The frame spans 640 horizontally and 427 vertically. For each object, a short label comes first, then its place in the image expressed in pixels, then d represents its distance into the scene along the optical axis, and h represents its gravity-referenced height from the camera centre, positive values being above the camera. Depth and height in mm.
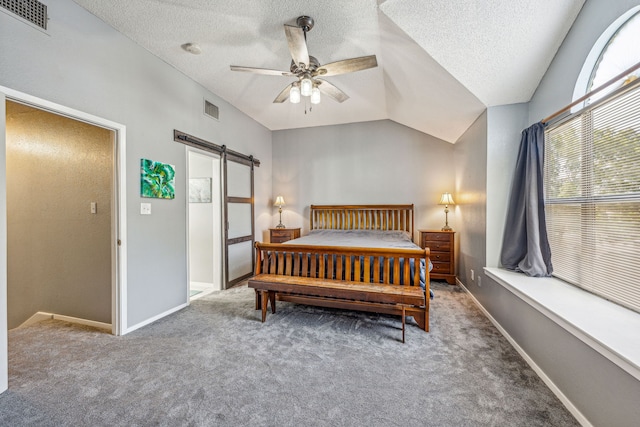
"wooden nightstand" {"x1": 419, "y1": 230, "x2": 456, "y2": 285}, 4402 -727
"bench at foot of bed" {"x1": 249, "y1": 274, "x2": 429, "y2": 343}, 2438 -830
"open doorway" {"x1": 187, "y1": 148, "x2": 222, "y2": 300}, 4195 -231
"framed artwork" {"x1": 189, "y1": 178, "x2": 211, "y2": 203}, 4355 +342
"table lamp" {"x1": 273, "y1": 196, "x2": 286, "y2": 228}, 5418 +151
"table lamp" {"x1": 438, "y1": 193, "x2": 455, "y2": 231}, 4555 +147
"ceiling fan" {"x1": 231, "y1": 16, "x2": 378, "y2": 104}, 2256 +1338
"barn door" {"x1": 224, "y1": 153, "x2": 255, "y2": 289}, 4281 -146
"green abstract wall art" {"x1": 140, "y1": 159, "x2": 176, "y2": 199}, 2883 +357
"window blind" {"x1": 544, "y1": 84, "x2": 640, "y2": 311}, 1640 +98
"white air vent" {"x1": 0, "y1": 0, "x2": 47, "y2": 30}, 1870 +1493
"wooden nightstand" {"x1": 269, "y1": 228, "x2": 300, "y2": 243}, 5250 -482
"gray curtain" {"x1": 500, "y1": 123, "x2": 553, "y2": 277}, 2479 -16
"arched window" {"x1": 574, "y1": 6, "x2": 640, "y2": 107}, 1759 +1139
